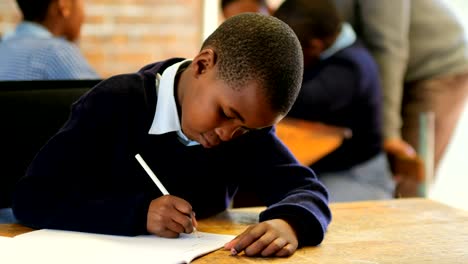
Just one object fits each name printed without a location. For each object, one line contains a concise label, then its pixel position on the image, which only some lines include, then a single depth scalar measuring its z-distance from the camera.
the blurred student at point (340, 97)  2.96
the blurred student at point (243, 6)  3.91
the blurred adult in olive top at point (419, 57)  3.56
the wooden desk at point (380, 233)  1.69
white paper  1.63
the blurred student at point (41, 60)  2.80
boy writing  1.74
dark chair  2.08
